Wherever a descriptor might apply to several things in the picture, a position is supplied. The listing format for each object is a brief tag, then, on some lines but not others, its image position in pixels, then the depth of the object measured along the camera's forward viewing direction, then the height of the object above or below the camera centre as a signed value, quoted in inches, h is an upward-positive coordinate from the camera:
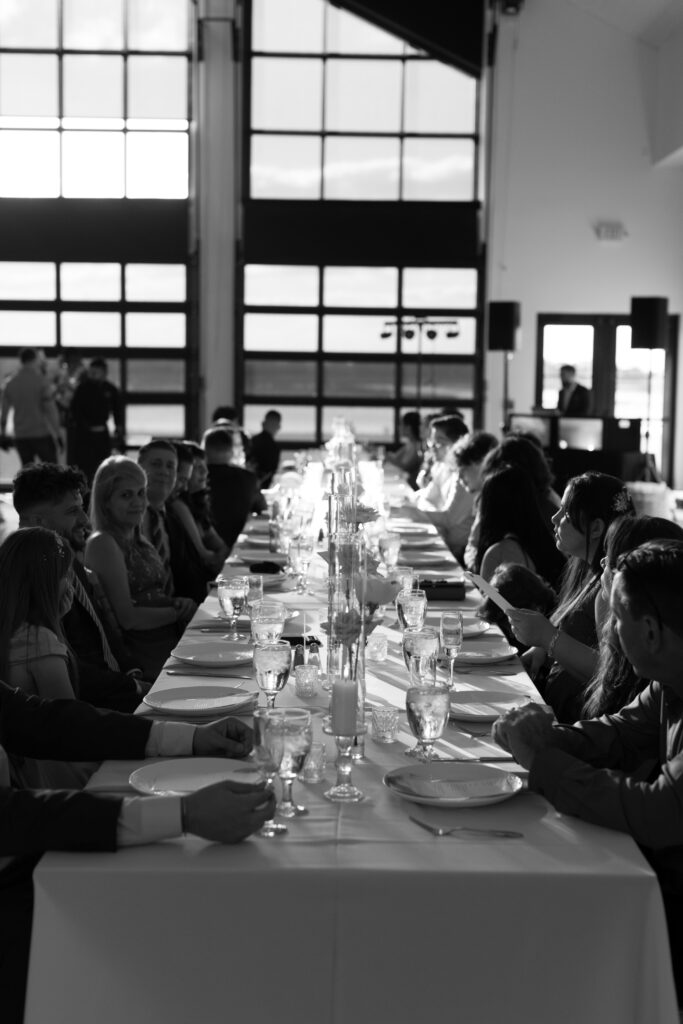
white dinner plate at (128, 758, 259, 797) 79.0 -24.9
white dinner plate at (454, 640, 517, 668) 118.5 -24.9
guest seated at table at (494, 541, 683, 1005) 73.5 -22.9
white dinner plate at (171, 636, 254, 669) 115.9 -25.3
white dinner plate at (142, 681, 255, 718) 97.3 -24.8
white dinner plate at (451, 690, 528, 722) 97.7 -25.0
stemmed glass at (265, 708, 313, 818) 72.1 -19.8
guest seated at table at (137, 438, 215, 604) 205.0 -21.9
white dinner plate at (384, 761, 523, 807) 76.6 -24.6
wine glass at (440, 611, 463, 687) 105.6 -20.4
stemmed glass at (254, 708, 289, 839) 72.2 -21.3
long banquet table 66.3 -29.2
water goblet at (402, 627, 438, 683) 98.0 -20.4
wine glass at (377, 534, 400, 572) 163.9 -20.2
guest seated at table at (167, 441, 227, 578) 220.8 -22.3
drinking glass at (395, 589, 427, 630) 119.7 -20.4
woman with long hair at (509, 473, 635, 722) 118.0 -21.0
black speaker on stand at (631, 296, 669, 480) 476.7 +28.5
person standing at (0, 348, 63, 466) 498.3 -8.9
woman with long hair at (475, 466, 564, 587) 168.9 -16.6
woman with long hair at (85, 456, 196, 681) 162.4 -24.3
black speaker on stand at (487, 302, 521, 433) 506.3 +28.1
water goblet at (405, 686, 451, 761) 81.7 -20.8
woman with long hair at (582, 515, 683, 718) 101.6 -20.7
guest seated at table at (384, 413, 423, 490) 450.0 -18.9
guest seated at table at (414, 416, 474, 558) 259.4 -22.6
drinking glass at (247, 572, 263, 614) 132.4 -21.1
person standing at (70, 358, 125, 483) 508.1 -10.3
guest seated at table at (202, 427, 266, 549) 266.5 -22.4
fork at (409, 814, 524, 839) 72.2 -25.2
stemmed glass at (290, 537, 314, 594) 165.5 -21.8
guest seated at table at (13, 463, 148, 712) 135.9 -14.7
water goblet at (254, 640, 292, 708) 90.9 -19.9
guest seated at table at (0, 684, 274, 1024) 69.6 -24.4
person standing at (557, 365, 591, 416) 515.2 -0.1
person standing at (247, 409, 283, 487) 467.2 -22.0
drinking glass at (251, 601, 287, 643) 105.8 -19.5
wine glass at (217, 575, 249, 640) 130.0 -21.2
